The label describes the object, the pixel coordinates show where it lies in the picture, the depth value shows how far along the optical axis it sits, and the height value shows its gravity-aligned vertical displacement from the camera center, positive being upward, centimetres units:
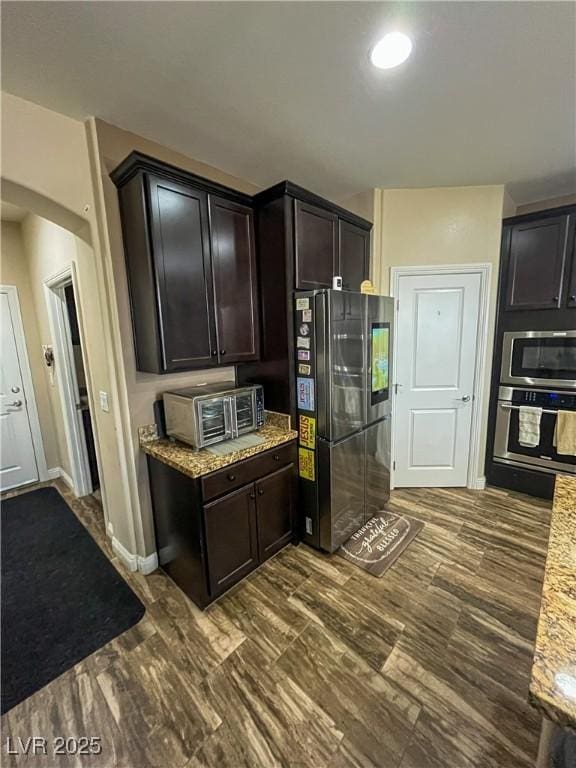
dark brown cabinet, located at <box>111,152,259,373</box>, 175 +45
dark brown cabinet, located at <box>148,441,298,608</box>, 179 -112
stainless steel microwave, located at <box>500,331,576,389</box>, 265 -29
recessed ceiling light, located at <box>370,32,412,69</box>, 133 +120
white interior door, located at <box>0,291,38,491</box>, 330 -81
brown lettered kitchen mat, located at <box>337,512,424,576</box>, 225 -161
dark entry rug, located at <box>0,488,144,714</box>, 164 -163
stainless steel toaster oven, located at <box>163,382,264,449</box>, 189 -48
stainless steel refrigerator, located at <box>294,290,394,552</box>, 210 -50
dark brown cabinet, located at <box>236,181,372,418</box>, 212 +50
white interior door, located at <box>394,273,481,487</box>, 290 -45
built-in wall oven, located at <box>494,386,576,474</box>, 272 -94
